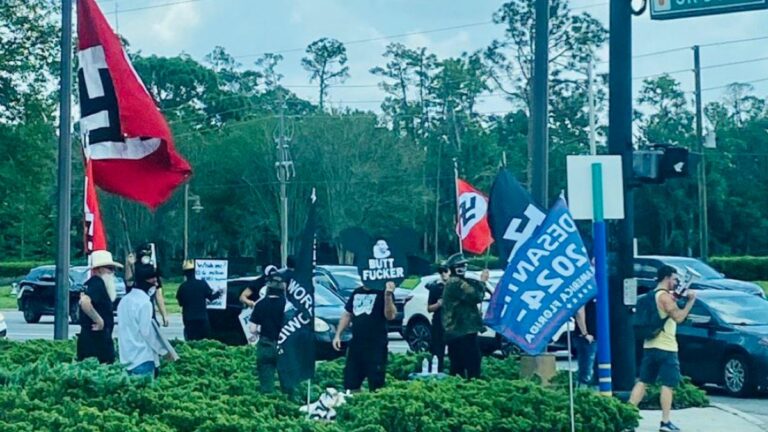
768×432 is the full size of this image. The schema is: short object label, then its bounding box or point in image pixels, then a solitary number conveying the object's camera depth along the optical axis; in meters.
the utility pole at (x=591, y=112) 47.20
